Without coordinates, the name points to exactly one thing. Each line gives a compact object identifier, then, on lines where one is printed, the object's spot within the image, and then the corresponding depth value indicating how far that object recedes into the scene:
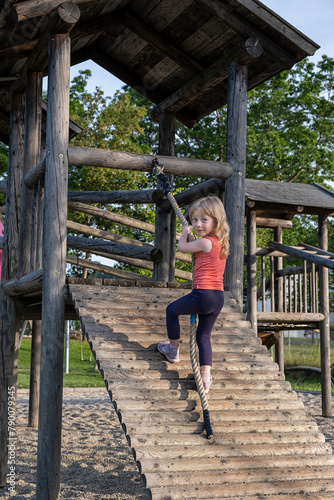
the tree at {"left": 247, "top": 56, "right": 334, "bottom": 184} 25.98
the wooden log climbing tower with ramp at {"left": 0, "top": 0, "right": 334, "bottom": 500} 4.29
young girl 4.71
